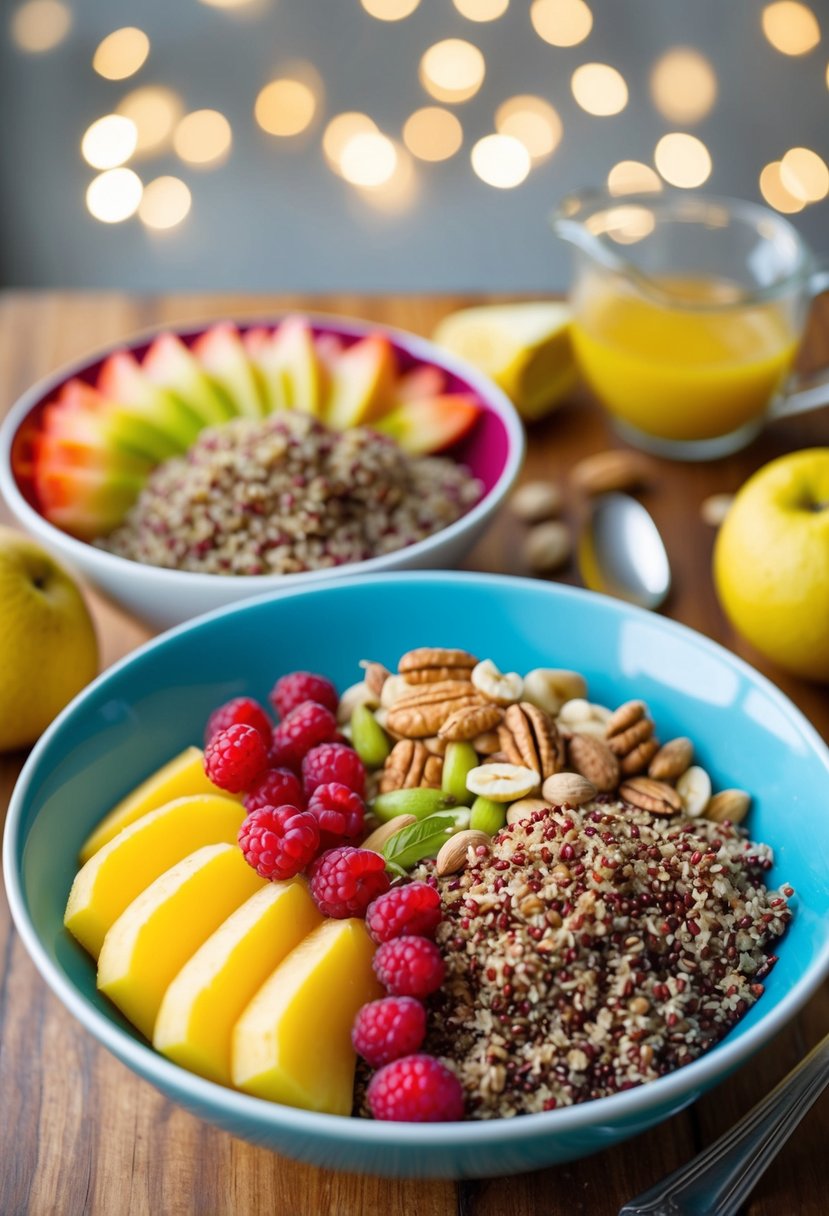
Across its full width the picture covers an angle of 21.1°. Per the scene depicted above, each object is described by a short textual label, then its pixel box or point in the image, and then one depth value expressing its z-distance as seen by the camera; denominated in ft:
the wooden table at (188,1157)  1.85
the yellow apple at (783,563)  2.24
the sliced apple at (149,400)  2.53
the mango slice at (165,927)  1.81
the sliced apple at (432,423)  2.54
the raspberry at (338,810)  1.95
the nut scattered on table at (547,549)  2.52
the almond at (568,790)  1.97
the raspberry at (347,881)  1.85
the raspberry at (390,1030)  1.76
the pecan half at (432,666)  2.11
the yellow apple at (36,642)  2.15
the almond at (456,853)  1.91
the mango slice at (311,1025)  1.74
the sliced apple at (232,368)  2.55
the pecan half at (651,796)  2.01
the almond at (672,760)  2.05
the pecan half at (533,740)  2.02
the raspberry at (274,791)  1.98
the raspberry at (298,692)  2.11
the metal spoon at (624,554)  2.47
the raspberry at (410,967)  1.79
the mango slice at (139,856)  1.88
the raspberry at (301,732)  2.05
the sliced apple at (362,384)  2.55
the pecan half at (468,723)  2.04
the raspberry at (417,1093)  1.72
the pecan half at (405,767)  2.03
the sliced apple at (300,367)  2.55
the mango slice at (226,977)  1.77
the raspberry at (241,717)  2.05
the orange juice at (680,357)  2.61
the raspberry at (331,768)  2.01
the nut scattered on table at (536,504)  2.60
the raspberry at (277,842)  1.86
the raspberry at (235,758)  1.96
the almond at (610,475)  2.65
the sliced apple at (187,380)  2.54
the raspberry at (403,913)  1.83
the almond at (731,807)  2.01
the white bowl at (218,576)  2.24
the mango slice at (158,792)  1.99
